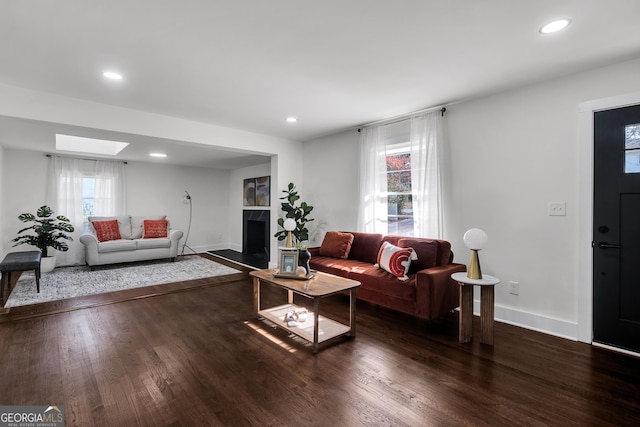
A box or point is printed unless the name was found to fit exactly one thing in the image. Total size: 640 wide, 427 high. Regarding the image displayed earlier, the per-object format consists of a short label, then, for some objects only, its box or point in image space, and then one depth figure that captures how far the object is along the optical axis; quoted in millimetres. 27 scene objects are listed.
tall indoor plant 4965
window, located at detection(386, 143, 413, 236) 3979
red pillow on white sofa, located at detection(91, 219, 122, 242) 5750
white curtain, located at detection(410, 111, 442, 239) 3535
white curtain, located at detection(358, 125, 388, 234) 4207
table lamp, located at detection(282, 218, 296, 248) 4449
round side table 2592
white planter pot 5071
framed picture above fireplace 7008
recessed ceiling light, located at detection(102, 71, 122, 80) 2696
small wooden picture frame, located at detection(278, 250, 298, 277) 3016
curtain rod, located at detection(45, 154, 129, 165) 5778
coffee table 2582
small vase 3064
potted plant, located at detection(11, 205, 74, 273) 4992
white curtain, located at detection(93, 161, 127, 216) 6336
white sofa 5406
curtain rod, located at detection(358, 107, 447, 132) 3539
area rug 3963
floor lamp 7441
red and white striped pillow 3127
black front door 2408
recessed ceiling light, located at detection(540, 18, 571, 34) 1943
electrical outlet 3038
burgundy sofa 2873
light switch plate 2752
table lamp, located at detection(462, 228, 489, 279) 2684
